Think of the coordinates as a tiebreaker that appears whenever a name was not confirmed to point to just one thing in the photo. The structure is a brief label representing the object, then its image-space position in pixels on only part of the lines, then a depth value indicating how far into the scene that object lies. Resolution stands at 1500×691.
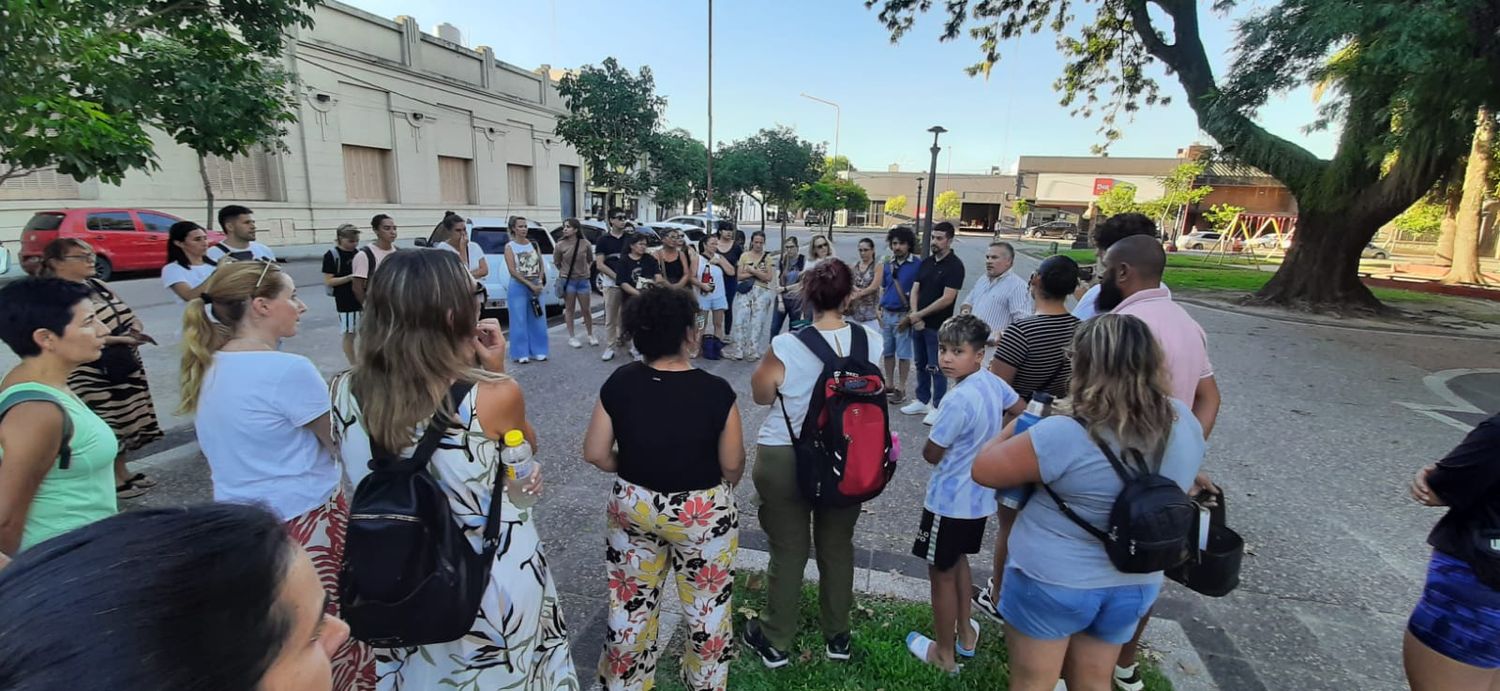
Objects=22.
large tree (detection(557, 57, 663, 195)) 18.97
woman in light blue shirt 1.87
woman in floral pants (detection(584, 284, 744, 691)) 2.18
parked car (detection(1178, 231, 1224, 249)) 40.69
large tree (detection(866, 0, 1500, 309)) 7.55
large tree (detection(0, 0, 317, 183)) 3.38
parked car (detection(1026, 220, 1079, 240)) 52.81
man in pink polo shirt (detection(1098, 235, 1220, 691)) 2.69
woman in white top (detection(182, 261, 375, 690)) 2.07
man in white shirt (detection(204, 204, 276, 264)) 5.15
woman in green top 1.85
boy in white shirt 2.64
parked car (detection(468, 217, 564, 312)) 9.56
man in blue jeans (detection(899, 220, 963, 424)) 6.09
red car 13.05
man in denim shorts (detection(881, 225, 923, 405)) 6.50
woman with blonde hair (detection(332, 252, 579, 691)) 1.66
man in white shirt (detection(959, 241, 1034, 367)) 5.22
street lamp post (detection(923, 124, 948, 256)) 18.54
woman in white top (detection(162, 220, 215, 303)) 4.83
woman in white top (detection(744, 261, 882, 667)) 2.58
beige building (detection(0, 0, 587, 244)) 17.55
